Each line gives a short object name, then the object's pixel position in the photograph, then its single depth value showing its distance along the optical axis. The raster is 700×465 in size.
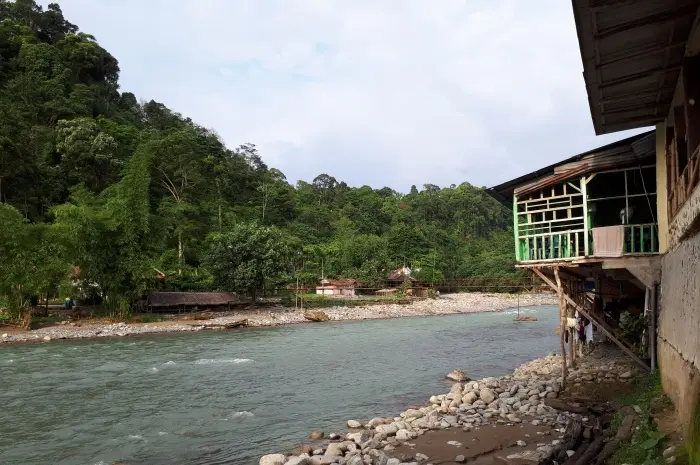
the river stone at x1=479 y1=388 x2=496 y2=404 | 11.27
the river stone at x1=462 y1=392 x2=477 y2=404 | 11.26
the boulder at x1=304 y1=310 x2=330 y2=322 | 35.66
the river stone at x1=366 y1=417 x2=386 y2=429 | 10.30
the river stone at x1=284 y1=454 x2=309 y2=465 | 7.96
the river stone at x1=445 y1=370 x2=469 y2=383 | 15.43
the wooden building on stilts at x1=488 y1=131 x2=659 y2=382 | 10.77
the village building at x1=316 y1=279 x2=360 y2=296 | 50.62
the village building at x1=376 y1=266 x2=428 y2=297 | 52.72
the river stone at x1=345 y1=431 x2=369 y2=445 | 9.17
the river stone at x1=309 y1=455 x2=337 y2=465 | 8.11
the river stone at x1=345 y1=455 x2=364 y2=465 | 7.87
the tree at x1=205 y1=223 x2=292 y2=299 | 36.88
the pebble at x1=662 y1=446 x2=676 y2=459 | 5.03
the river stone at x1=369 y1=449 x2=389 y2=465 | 7.89
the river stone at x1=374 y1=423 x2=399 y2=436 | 9.46
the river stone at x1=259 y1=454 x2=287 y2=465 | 8.23
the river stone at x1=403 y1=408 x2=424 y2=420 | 10.61
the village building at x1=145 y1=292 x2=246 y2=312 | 34.64
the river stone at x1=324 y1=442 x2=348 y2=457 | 8.52
